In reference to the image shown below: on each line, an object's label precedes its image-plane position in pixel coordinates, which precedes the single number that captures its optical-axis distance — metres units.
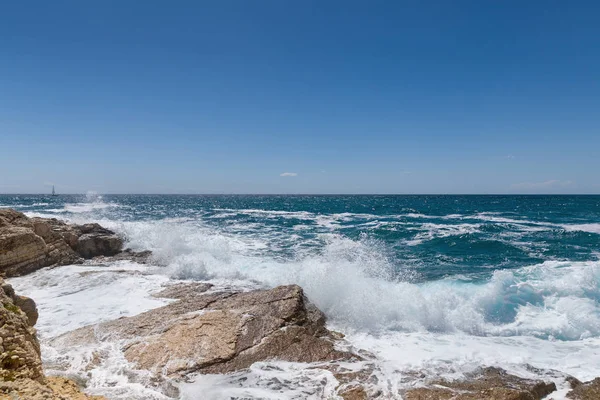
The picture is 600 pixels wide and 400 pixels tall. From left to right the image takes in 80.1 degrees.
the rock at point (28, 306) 6.14
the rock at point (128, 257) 14.74
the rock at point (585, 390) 5.21
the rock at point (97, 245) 15.28
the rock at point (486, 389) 4.83
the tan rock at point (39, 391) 3.05
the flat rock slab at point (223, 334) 6.00
